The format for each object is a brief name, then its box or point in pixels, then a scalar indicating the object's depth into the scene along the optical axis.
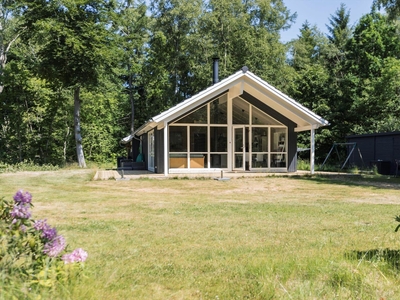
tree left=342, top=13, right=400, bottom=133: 21.61
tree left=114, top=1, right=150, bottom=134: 25.55
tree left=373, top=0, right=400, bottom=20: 14.32
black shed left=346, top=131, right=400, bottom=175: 15.48
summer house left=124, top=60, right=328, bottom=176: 13.51
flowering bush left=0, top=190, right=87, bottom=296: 2.09
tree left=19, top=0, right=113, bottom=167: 16.87
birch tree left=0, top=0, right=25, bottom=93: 20.14
